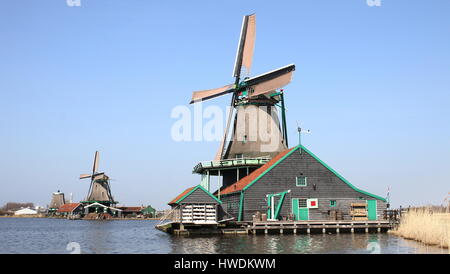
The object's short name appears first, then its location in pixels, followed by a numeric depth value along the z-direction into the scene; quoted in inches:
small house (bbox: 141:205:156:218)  4441.4
